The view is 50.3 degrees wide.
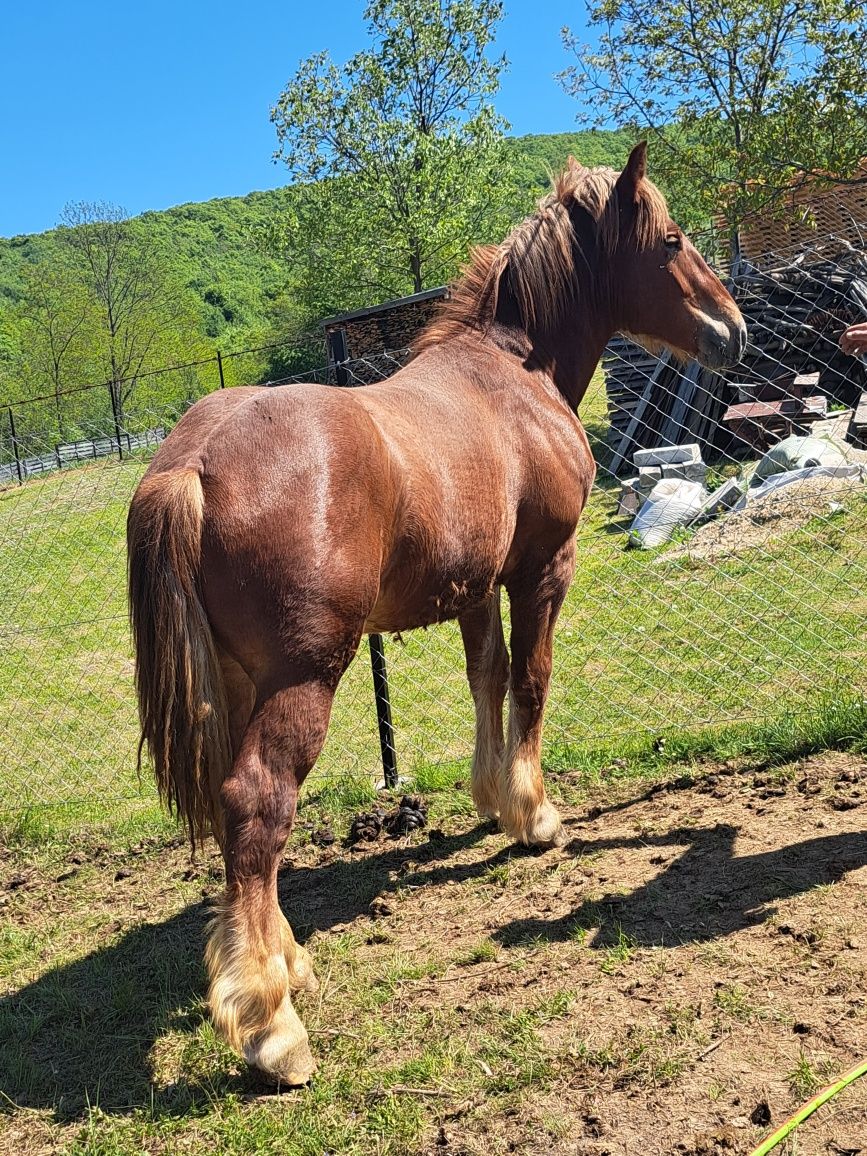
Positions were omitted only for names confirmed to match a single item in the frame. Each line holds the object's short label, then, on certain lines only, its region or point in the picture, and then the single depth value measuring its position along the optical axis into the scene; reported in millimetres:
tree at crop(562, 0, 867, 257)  12617
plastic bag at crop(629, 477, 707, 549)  8591
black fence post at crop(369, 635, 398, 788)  4750
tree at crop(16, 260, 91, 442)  41219
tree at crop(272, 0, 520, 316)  29094
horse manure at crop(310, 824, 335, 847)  4289
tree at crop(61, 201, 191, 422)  42844
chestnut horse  2559
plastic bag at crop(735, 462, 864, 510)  8281
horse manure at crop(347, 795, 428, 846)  4238
